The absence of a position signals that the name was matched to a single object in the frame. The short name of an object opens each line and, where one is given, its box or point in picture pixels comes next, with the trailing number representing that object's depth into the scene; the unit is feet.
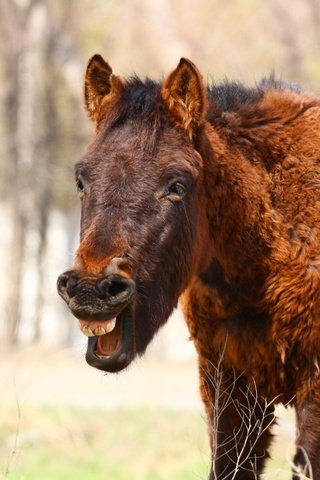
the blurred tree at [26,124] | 157.89
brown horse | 36.42
